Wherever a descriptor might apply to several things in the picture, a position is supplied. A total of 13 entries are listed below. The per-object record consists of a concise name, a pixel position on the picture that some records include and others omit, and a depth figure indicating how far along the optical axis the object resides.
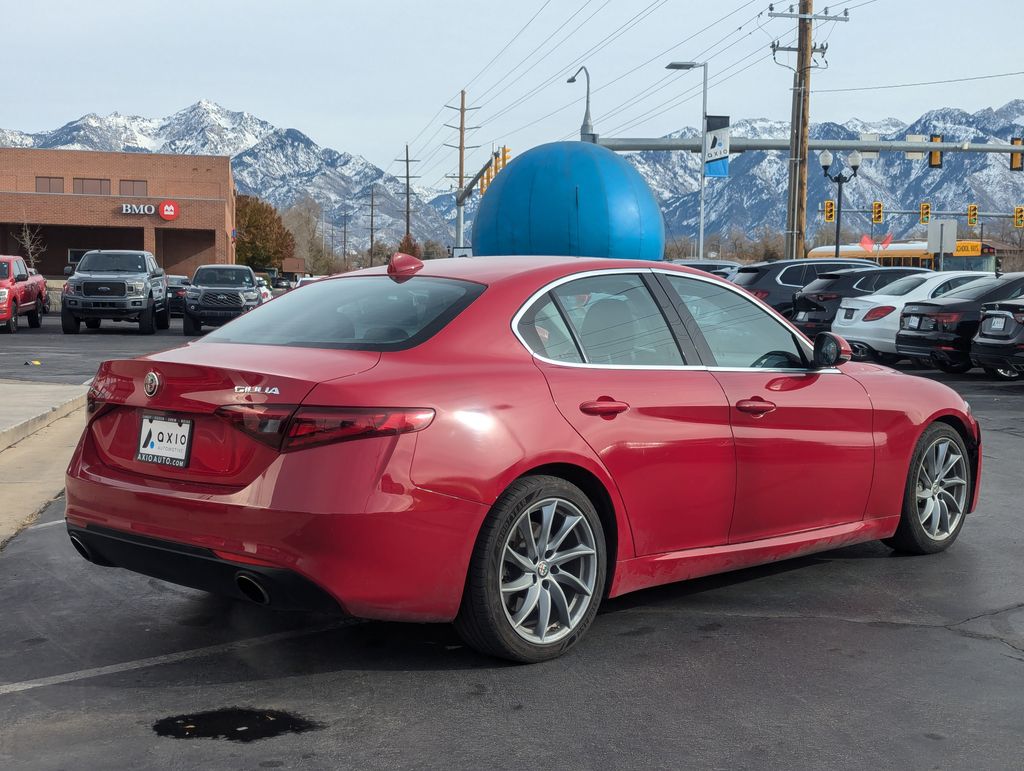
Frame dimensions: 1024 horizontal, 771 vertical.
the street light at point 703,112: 43.34
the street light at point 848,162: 37.53
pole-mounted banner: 42.16
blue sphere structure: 13.80
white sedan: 19.70
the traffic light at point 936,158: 41.34
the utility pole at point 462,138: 75.94
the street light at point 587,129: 43.84
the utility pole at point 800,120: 32.06
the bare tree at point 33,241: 59.63
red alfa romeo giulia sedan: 4.15
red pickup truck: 28.12
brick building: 69.38
